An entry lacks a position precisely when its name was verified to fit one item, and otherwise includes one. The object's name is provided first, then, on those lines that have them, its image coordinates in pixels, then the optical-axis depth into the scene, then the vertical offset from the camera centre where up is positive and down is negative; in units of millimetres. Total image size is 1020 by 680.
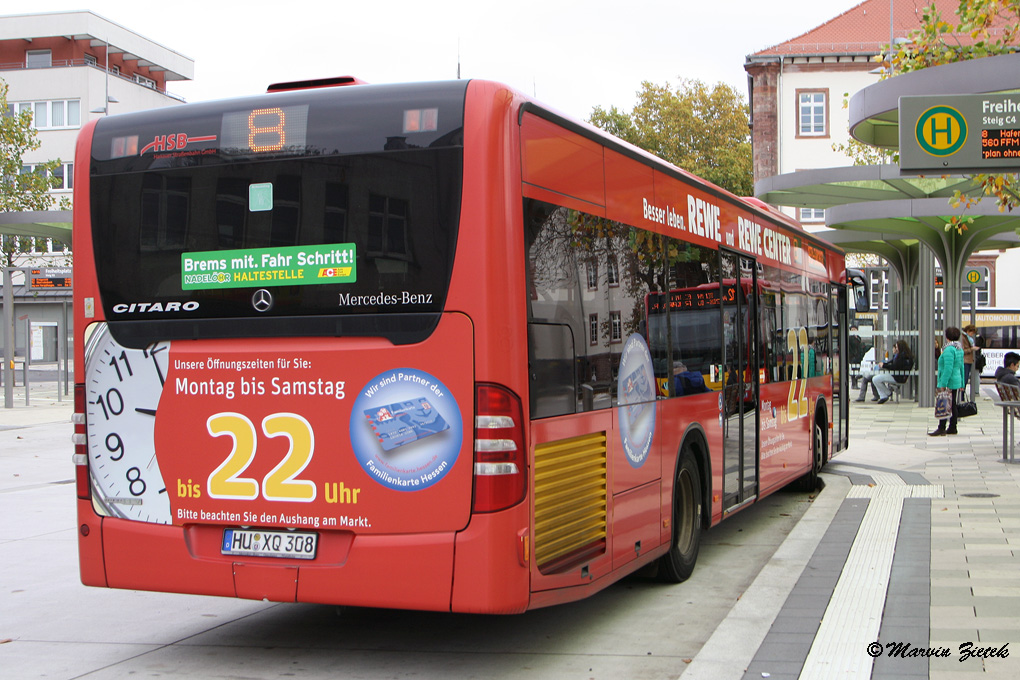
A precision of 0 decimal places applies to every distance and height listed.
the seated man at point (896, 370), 28094 -1142
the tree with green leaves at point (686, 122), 57781 +10679
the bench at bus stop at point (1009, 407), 14352 -1107
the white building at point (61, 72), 55312 +13168
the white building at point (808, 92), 54531 +11531
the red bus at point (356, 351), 5191 -95
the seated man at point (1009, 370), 16203 -708
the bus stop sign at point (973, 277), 27008 +1151
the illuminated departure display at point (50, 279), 30250 +1555
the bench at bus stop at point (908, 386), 28500 -1595
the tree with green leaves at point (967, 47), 11195 +3007
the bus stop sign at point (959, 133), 8430 +1454
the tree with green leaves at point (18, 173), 34469 +5144
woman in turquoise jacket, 17719 -658
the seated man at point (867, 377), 29044 -1369
